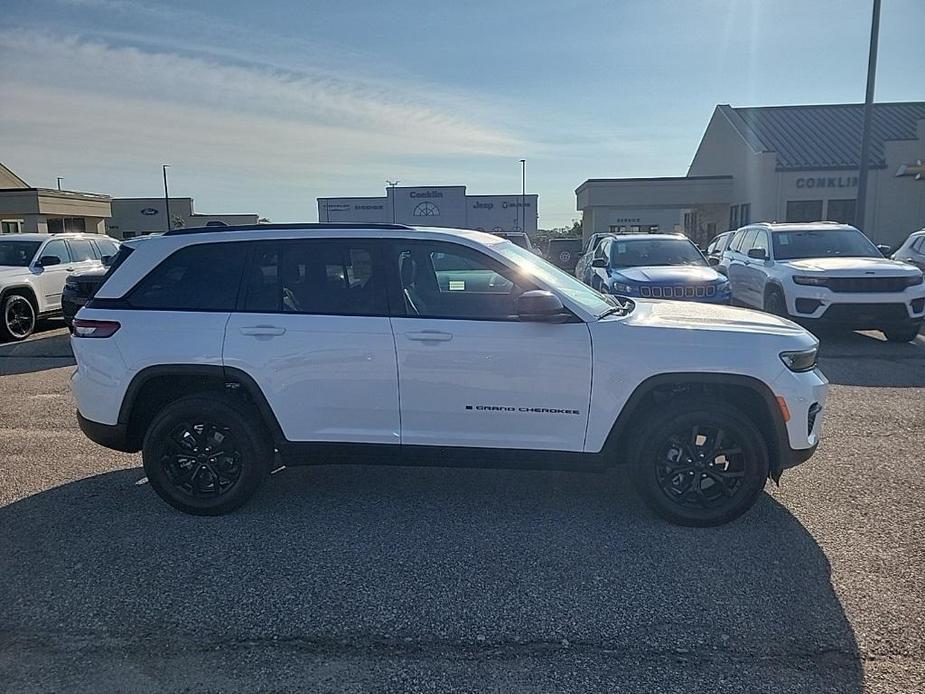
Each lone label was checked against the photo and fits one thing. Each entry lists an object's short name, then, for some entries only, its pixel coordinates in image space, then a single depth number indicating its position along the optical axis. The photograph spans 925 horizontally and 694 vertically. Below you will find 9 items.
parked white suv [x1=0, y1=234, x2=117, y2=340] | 11.02
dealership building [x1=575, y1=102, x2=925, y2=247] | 27.94
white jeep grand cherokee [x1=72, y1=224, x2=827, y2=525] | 3.97
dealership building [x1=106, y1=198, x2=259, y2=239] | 55.69
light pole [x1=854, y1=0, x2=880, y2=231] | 16.12
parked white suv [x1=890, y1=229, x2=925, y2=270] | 12.35
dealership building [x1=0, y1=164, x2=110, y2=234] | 35.16
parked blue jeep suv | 9.86
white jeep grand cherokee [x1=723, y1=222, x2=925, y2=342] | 9.45
